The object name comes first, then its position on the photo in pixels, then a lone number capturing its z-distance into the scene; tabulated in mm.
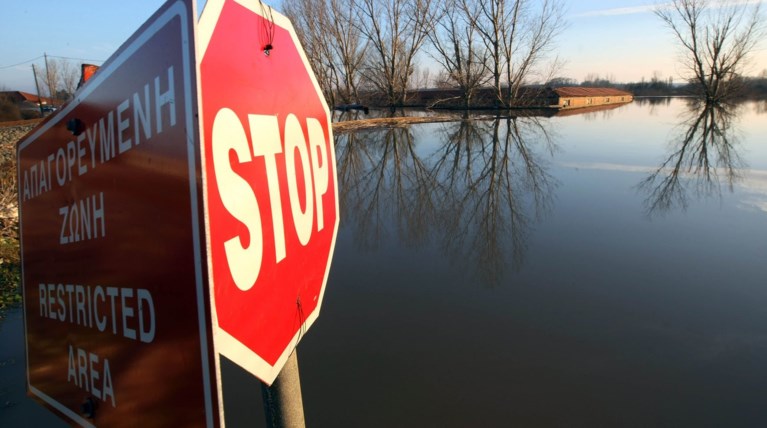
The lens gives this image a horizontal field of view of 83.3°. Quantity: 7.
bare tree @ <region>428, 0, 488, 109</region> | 30750
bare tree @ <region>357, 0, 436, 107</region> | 32281
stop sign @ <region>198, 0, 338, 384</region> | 663
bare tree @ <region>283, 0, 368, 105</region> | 32750
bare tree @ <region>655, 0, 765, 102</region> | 32938
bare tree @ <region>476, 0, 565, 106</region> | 28875
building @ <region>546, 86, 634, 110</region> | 31719
